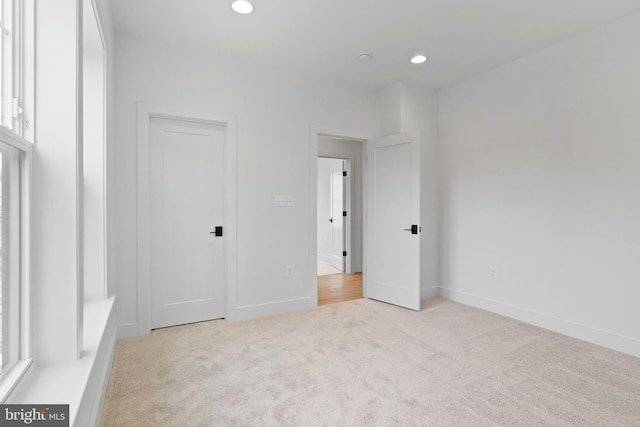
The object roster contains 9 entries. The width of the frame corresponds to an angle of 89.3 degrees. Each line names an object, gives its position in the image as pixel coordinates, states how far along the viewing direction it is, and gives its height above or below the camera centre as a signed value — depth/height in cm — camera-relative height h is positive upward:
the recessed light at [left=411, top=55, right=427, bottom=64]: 335 +159
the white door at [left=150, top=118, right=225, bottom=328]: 308 -9
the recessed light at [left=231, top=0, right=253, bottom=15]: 242 +157
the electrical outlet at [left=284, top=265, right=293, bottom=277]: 363 -66
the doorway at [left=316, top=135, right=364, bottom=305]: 555 -11
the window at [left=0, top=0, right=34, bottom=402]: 116 +8
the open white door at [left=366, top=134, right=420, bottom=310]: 369 -11
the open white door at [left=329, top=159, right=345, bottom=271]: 611 -7
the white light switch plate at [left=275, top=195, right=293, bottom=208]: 358 +12
